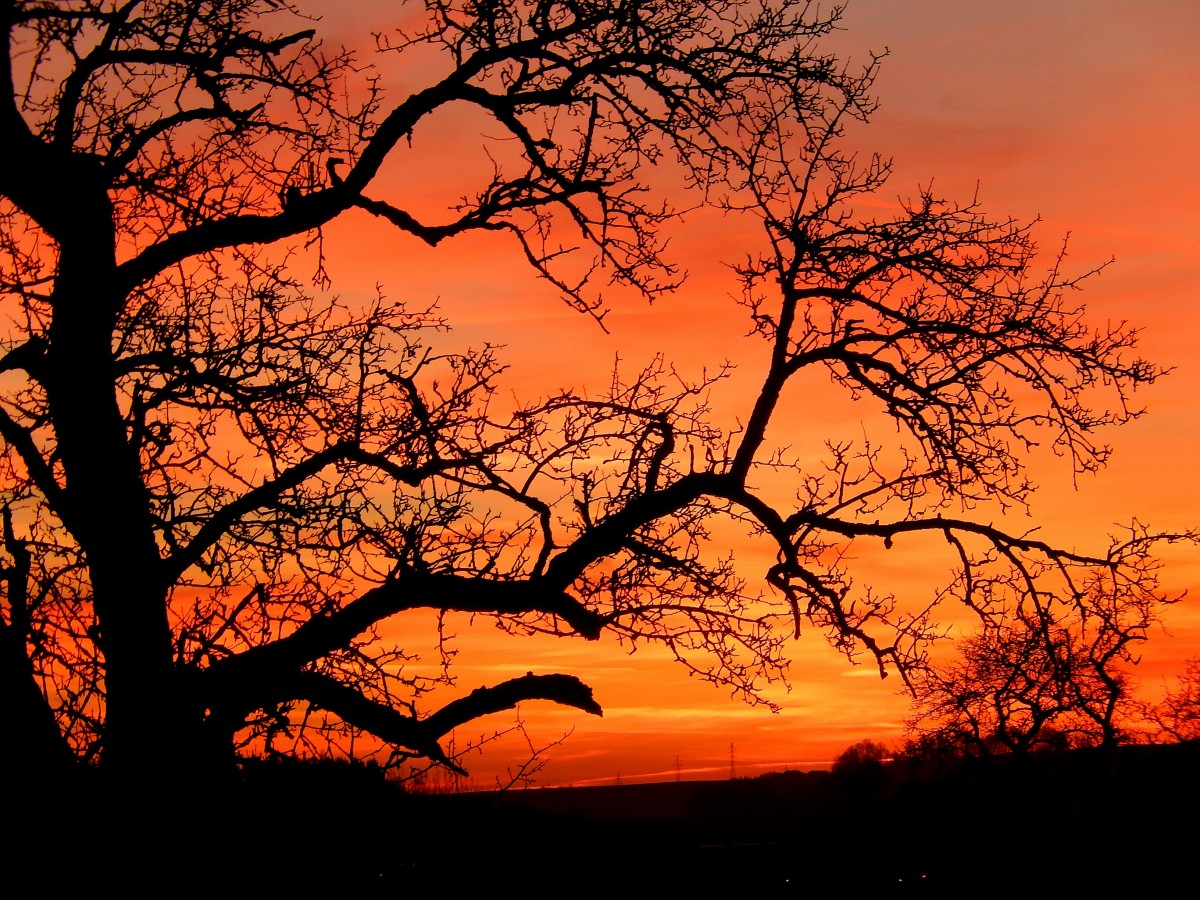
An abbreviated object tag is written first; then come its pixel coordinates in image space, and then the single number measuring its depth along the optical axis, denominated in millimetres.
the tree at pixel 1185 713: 35906
